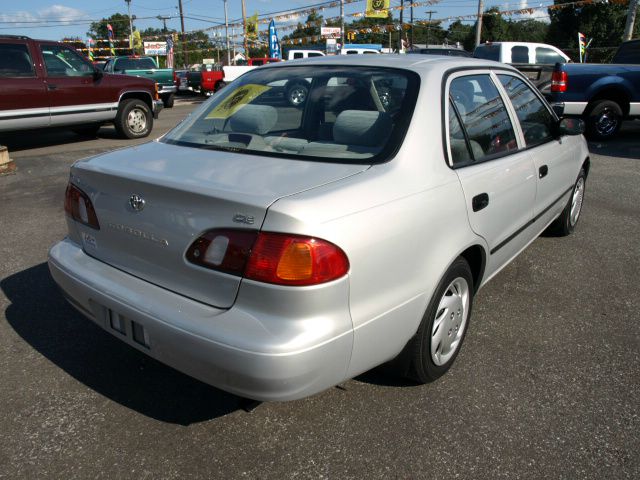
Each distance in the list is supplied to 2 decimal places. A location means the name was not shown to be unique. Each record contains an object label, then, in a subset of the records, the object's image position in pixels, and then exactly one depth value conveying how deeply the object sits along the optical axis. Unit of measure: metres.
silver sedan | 1.99
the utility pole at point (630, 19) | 18.20
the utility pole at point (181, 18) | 50.12
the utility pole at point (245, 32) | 37.41
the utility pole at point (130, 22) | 45.59
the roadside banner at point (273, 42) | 30.28
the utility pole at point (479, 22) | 29.14
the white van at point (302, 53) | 24.16
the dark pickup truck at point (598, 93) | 10.12
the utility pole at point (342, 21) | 30.47
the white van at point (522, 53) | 13.71
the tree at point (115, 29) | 82.94
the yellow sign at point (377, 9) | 29.59
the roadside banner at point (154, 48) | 50.50
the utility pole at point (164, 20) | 64.10
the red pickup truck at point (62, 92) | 8.95
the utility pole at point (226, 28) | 41.28
